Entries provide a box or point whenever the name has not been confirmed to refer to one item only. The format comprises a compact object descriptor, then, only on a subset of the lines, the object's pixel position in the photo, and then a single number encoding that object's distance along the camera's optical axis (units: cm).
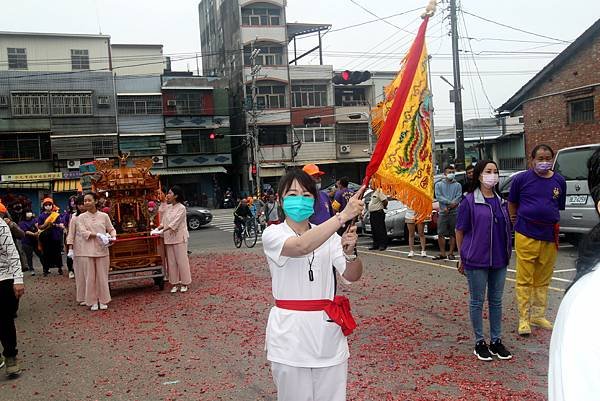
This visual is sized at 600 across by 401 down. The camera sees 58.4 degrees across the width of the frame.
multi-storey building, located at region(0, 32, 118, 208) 3709
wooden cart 961
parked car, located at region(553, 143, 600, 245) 1016
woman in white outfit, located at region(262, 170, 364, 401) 286
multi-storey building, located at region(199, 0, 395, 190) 4141
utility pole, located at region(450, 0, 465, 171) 1927
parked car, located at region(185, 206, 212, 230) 2596
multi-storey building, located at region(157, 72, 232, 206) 4038
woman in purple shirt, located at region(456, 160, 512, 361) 506
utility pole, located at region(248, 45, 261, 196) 3511
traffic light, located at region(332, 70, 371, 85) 957
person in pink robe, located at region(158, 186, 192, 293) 960
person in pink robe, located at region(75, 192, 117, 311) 849
